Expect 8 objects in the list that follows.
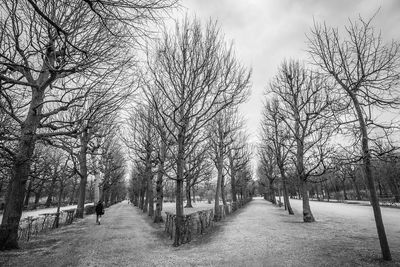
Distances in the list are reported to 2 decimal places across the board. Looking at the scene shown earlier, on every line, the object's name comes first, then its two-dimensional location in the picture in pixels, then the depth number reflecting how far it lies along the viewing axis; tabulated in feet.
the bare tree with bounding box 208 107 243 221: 57.72
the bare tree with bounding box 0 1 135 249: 20.01
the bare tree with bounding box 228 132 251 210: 83.57
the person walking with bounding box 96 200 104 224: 50.31
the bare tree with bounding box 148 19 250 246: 29.58
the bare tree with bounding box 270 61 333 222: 45.57
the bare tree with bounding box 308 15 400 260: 20.20
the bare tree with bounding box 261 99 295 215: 56.28
